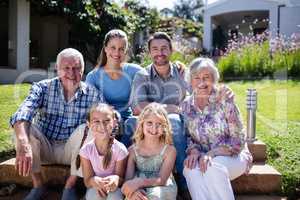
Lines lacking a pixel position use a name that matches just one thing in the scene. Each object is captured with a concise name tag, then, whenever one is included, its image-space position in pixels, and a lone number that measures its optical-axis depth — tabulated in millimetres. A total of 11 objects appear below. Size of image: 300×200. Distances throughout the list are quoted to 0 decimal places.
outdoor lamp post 3916
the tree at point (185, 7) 51938
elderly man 3258
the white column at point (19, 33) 10648
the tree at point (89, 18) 11172
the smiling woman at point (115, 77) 3830
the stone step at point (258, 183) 3432
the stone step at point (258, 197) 3404
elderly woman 2906
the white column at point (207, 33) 19906
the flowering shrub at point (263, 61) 9742
